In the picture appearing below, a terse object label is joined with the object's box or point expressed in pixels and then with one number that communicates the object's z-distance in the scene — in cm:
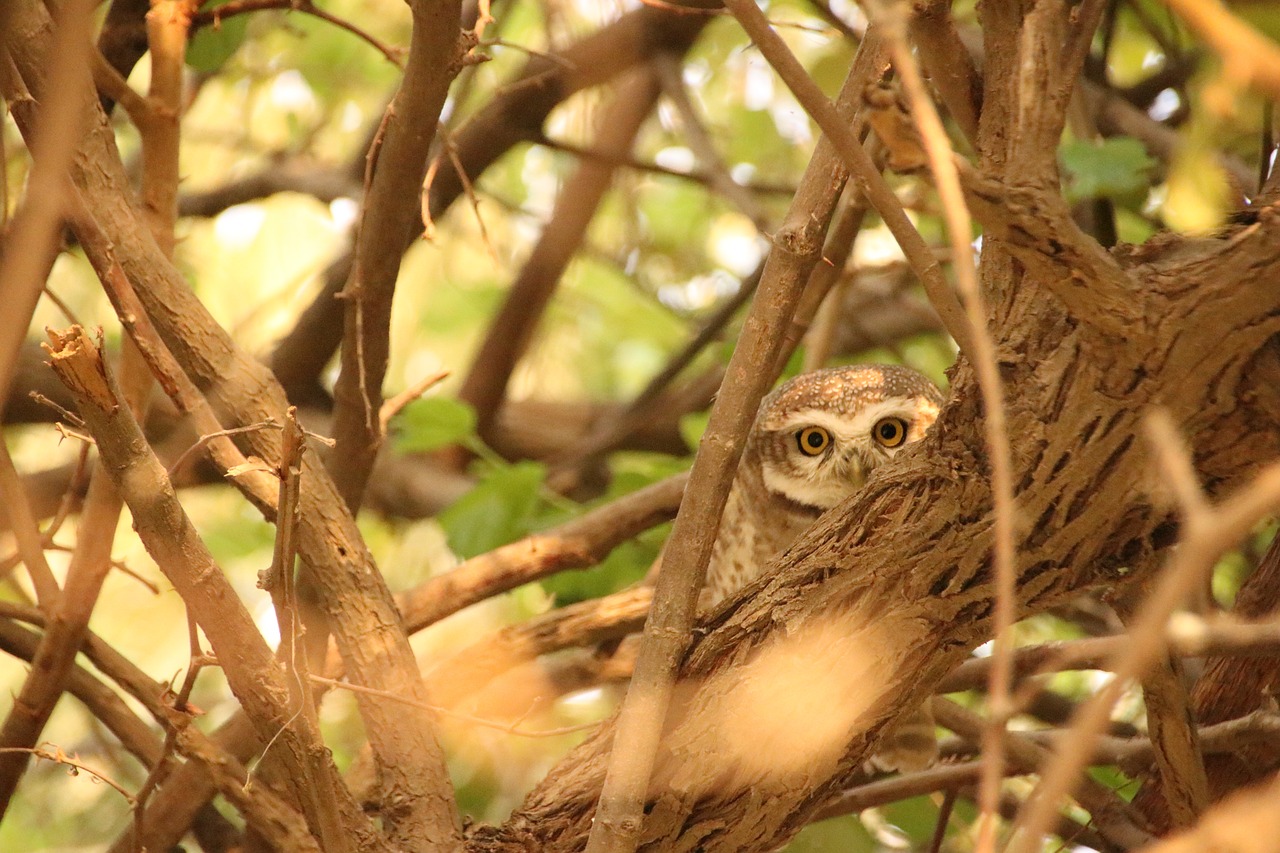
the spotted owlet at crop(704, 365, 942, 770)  616
